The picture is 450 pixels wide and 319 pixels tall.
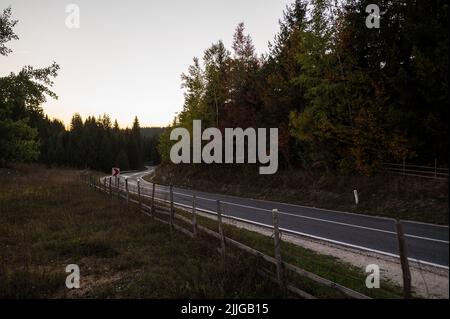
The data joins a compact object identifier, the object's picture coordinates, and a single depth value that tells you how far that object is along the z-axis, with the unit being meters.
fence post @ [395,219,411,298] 4.98
